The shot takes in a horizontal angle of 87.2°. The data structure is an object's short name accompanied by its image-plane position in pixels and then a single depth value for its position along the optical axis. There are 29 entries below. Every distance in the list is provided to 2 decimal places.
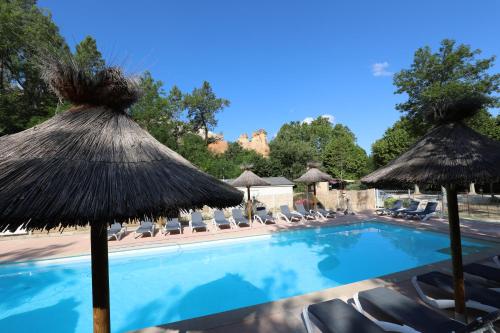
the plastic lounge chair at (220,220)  13.14
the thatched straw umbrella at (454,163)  3.77
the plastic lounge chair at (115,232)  11.09
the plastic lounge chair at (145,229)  11.95
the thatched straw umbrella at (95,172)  1.89
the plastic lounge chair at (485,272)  4.82
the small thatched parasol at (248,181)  14.48
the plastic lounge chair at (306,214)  14.80
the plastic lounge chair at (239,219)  13.59
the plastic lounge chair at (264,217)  14.33
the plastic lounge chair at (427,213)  12.98
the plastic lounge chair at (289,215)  14.94
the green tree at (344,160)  38.12
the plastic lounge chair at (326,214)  15.03
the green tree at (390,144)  32.09
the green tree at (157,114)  21.78
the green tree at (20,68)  19.38
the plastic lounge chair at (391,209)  14.54
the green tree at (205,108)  41.78
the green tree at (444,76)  16.86
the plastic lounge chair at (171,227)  12.23
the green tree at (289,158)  35.19
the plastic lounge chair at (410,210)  13.59
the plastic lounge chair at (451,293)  3.96
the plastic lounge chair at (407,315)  2.79
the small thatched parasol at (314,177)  15.58
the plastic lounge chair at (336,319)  3.38
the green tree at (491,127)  20.99
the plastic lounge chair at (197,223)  12.87
